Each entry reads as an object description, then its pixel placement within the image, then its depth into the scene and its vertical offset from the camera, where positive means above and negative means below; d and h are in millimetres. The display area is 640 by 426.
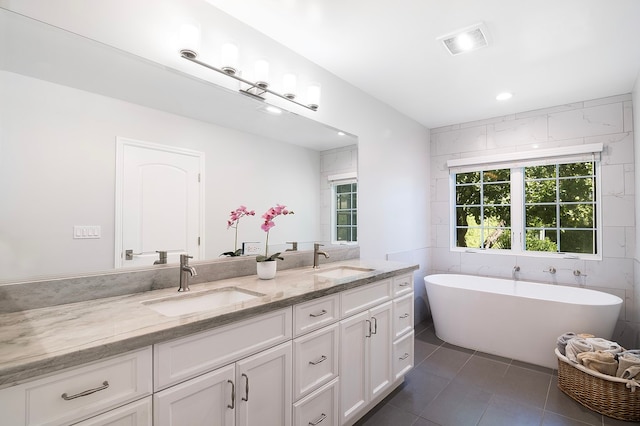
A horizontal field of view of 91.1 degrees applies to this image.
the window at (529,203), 3316 +173
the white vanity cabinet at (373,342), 1858 -832
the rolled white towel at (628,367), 2049 -981
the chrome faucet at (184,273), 1567 -282
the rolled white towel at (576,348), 2316 -969
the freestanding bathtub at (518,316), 2639 -905
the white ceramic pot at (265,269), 1909 -318
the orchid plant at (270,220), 2074 -20
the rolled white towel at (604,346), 2254 -937
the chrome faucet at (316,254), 2407 -284
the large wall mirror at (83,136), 1214 +380
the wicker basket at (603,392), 2027 -1179
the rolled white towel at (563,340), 2475 -981
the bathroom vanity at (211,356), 863 -507
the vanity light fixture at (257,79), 1668 +848
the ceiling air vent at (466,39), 2057 +1232
